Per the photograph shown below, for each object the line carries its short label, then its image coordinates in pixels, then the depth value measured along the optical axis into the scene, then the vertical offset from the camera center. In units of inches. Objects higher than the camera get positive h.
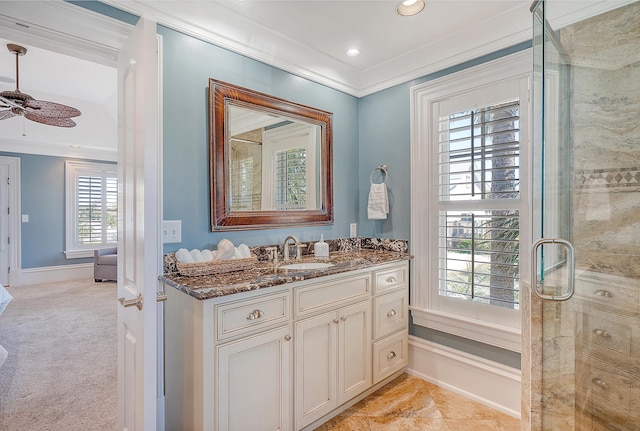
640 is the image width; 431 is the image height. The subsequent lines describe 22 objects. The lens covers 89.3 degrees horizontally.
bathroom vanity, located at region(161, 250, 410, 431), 56.9 -27.0
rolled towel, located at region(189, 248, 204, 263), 71.4 -9.3
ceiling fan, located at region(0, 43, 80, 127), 120.1 +41.7
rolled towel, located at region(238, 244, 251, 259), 78.4 -9.1
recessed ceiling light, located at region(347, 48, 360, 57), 98.7 +50.1
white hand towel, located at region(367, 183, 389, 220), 104.9 +3.5
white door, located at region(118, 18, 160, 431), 48.9 -1.5
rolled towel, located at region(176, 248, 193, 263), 69.6 -9.2
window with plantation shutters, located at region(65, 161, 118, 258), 233.0 +4.8
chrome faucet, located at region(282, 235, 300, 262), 89.7 -8.8
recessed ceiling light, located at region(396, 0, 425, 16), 76.5 +49.9
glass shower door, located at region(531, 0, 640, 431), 53.8 -2.3
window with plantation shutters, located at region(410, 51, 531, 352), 81.6 +3.8
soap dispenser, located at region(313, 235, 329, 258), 97.2 -10.9
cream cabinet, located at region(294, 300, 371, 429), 69.6 -34.1
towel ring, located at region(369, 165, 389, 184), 108.0 +14.7
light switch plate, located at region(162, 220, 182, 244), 71.2 -3.9
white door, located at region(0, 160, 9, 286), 207.2 -7.3
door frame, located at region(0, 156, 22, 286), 209.6 -4.2
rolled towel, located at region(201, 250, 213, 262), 72.6 -9.5
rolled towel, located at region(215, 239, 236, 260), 73.7 -8.4
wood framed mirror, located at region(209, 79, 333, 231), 80.3 +14.9
